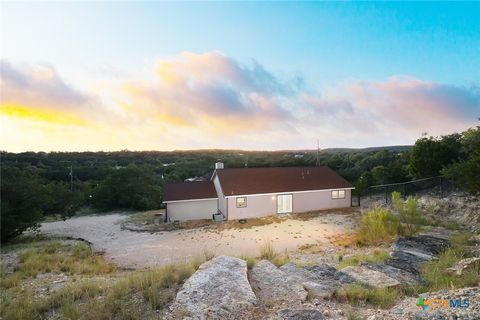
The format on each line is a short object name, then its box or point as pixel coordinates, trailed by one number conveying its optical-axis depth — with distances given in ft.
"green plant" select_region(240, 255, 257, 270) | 25.36
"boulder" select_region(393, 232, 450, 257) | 32.42
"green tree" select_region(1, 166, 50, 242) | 53.98
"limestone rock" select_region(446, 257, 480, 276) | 22.29
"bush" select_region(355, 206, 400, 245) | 41.49
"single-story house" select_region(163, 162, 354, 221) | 71.31
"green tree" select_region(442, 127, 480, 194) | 45.11
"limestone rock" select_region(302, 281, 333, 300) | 18.07
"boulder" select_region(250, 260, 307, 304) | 17.92
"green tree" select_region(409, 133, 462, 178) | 74.13
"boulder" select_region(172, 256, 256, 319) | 15.80
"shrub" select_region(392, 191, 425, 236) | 42.83
